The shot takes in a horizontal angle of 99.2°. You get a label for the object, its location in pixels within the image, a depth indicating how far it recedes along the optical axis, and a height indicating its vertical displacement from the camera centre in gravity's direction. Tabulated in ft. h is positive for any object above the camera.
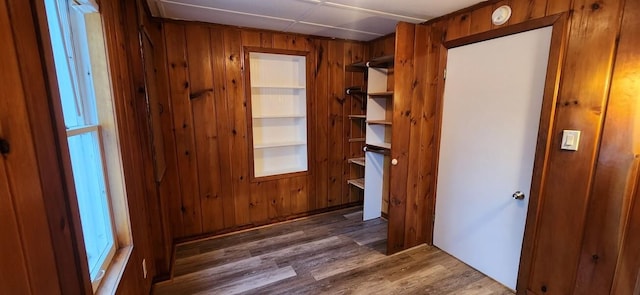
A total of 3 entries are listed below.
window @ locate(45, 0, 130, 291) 3.62 -0.13
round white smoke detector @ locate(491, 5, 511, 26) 6.22 +2.22
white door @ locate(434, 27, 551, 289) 6.17 -0.88
